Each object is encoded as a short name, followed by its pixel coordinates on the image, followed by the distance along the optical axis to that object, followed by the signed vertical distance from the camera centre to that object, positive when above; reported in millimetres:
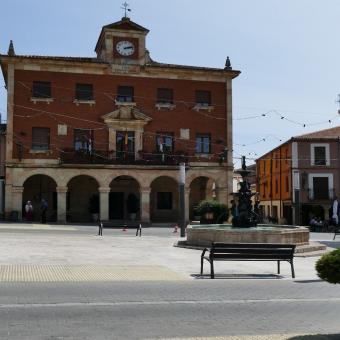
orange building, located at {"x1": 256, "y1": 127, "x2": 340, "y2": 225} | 48469 +3232
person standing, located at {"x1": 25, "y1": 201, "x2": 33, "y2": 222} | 34812 -359
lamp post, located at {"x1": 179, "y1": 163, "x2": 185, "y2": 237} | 23984 +400
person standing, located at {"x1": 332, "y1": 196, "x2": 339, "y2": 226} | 38325 -466
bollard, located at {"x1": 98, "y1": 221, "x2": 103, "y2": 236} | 24562 -1070
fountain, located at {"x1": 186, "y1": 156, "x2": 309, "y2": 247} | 17328 -842
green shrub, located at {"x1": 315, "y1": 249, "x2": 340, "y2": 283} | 6584 -732
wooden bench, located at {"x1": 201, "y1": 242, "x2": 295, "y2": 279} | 12312 -1042
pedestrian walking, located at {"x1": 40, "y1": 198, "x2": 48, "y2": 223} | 34000 -317
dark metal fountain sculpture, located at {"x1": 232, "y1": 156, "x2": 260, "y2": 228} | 20344 -110
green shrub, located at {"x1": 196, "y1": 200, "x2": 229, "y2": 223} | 32688 -299
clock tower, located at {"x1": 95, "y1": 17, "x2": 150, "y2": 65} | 38219 +11390
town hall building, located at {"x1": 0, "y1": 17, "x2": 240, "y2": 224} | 36406 +5171
